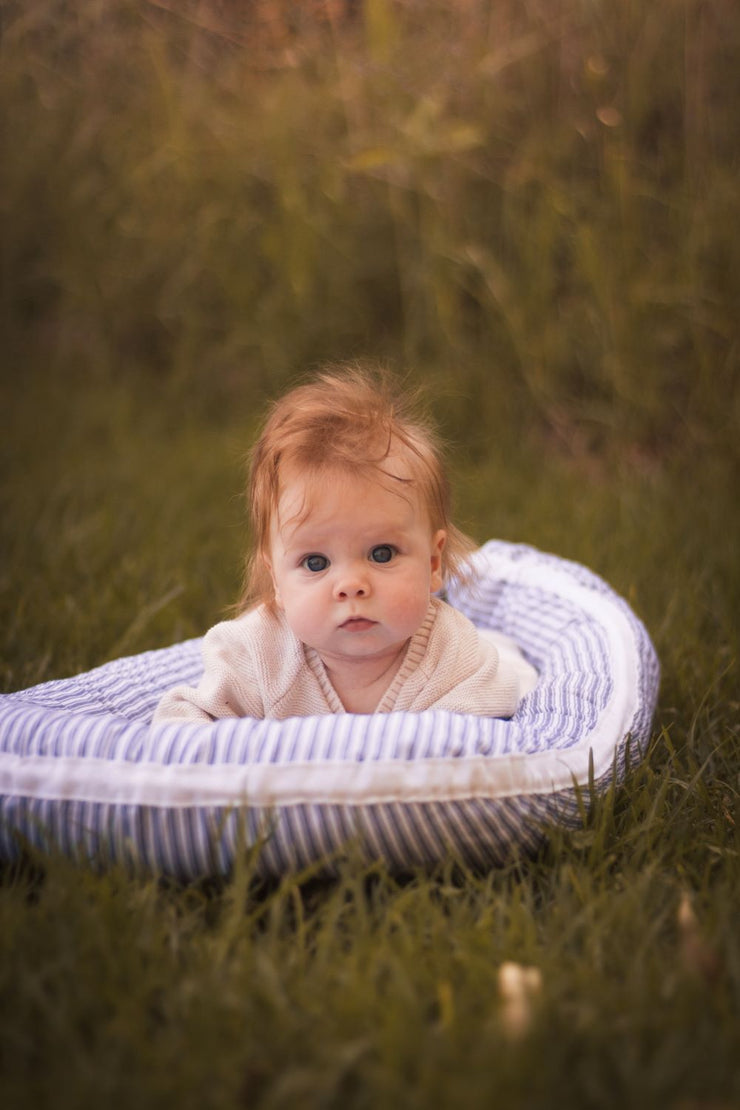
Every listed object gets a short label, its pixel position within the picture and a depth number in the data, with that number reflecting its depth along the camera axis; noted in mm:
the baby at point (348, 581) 1884
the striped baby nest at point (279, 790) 1590
